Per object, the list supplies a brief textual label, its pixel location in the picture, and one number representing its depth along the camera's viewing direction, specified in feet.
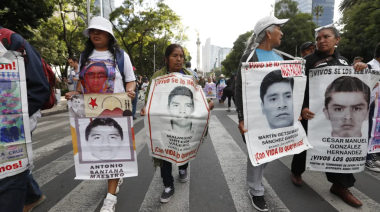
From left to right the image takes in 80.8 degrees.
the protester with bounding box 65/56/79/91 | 17.30
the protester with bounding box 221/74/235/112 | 31.60
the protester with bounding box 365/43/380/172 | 10.41
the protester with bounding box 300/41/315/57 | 12.36
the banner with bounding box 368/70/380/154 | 10.61
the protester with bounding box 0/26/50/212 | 5.11
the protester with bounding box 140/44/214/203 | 7.81
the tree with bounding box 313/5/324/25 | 146.67
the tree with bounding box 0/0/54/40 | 26.32
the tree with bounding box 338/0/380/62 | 54.23
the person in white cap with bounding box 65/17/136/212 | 7.14
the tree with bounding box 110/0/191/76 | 67.82
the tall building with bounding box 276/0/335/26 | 387.75
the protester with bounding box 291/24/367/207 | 7.87
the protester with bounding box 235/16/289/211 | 7.14
